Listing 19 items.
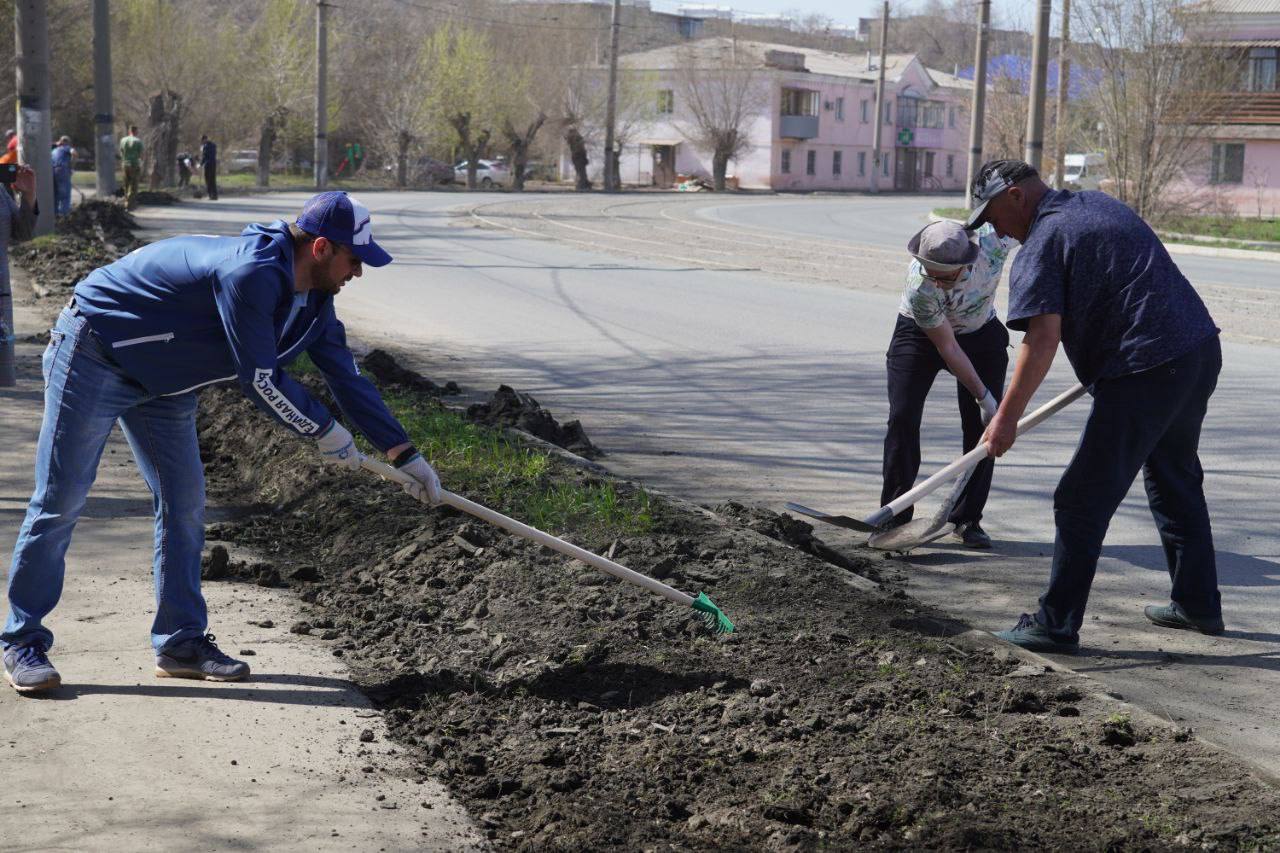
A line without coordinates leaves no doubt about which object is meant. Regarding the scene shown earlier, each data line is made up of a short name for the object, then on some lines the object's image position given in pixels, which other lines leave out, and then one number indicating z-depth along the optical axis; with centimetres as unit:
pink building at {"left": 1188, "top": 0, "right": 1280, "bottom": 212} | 4316
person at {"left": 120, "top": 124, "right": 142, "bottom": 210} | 3044
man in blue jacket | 399
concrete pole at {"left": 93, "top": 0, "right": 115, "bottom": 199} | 2719
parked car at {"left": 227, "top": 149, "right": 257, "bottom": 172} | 7000
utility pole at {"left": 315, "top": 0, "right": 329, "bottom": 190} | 4763
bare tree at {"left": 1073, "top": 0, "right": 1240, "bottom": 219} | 3136
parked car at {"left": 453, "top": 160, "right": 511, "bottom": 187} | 6825
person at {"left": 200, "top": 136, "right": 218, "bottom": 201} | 3866
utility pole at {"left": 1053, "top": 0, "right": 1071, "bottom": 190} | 3344
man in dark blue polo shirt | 466
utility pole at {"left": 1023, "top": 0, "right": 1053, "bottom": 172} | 2545
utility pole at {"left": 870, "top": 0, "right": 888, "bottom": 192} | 6988
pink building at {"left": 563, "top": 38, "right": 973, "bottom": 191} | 7744
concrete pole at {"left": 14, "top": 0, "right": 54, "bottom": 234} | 1662
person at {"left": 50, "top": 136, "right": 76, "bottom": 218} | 2659
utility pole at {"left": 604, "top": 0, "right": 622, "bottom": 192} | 6222
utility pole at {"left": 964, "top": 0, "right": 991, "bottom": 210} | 2955
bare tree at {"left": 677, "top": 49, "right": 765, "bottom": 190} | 7331
